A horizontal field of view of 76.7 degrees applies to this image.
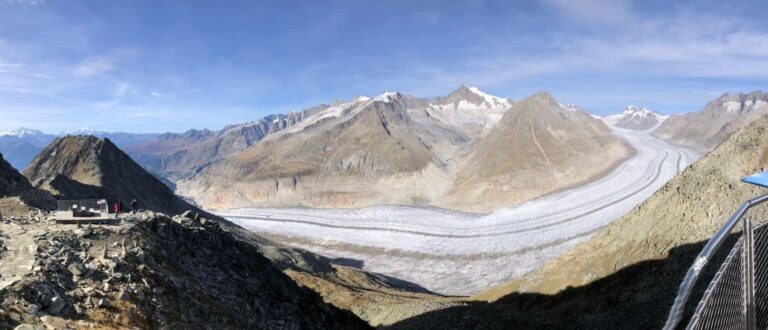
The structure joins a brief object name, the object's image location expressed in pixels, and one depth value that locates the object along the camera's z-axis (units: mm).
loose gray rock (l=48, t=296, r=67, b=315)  13578
